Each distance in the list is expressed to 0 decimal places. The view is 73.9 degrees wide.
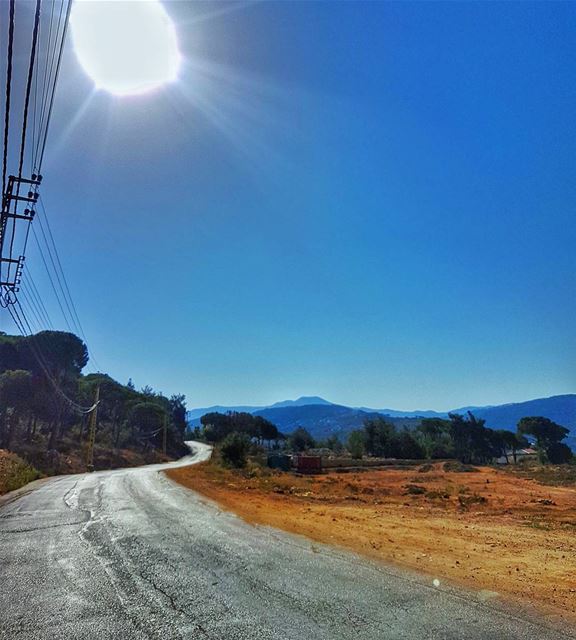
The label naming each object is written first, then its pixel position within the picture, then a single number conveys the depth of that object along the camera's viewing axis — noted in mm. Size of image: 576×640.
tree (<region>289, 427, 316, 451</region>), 95875
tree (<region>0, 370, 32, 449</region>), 41594
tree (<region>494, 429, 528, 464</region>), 81688
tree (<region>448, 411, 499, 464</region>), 79062
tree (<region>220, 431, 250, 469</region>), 38438
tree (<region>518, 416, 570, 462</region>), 73625
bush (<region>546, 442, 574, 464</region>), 72500
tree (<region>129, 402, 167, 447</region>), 71188
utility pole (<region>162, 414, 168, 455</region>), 70900
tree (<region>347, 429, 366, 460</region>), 76375
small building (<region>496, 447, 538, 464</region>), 87888
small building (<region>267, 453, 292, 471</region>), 42844
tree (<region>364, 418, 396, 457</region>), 73875
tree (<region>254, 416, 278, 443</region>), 98938
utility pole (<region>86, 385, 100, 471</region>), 39125
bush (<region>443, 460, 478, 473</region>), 46931
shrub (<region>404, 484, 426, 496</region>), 22178
